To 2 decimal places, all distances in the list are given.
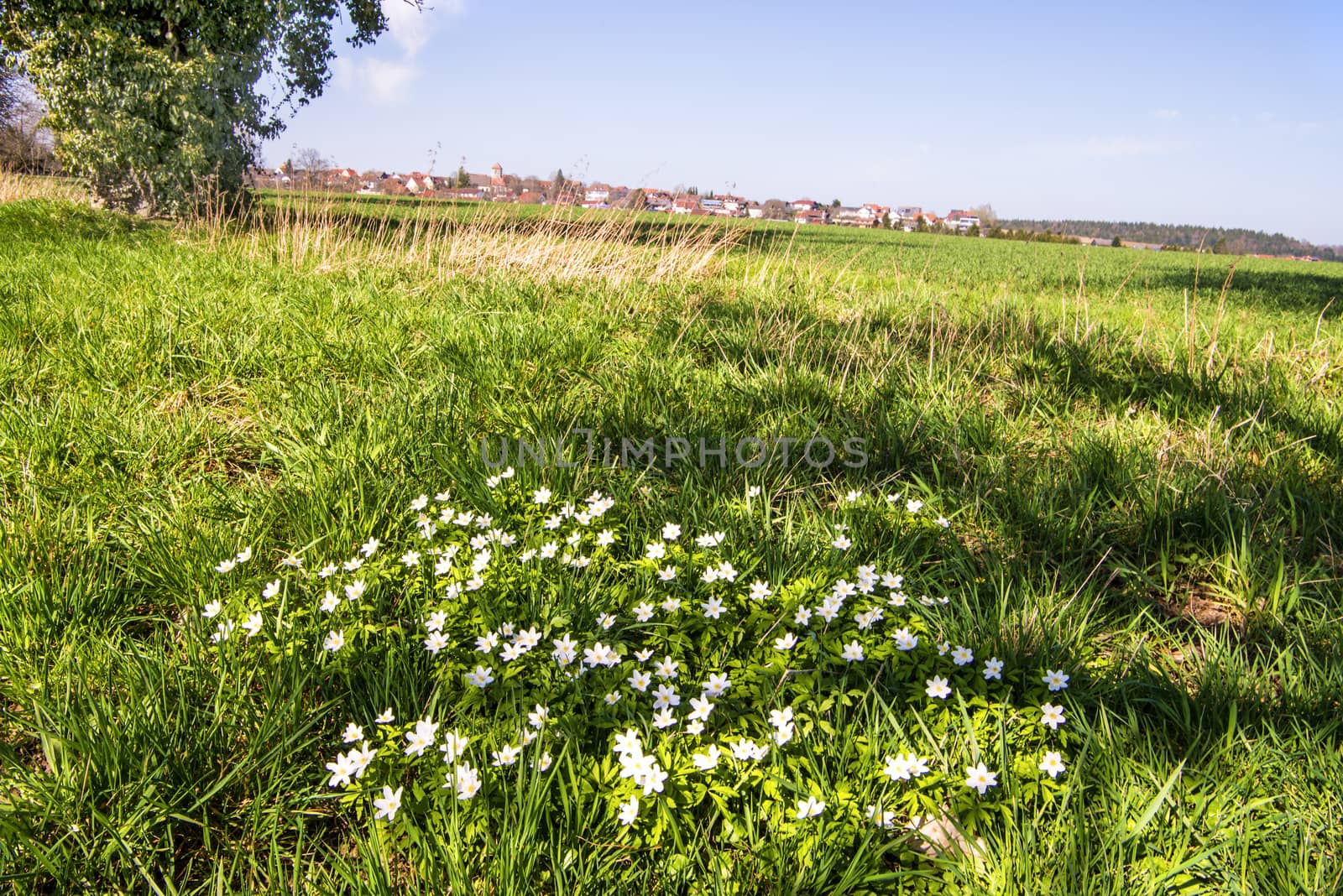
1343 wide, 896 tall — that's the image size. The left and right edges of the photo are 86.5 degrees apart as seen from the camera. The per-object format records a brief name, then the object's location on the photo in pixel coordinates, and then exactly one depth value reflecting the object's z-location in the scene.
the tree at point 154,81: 10.50
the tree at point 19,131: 24.72
